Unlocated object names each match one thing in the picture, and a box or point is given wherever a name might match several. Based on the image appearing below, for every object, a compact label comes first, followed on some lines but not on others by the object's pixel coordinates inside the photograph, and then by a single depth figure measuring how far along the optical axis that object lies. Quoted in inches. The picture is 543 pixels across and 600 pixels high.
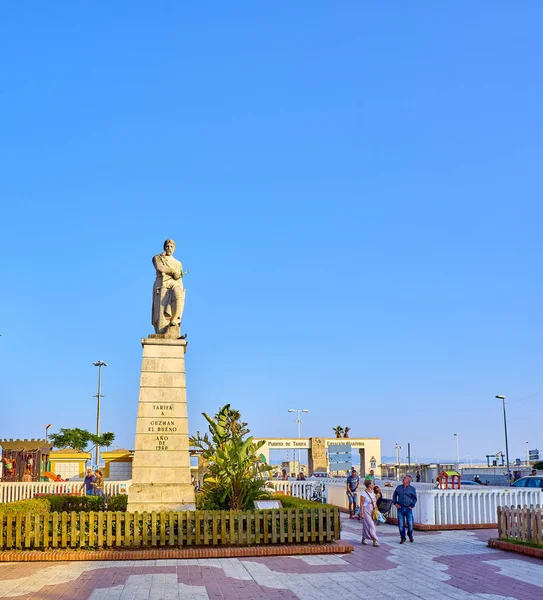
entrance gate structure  2093.4
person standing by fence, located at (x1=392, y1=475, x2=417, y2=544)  696.4
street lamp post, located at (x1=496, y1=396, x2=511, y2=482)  2014.1
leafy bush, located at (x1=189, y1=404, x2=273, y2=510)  713.0
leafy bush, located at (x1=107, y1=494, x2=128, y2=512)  759.0
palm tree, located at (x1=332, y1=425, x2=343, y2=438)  2263.8
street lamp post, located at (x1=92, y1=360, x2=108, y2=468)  1882.4
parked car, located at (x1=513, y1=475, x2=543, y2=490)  1122.7
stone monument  653.3
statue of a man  711.1
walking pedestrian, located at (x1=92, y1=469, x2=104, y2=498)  986.0
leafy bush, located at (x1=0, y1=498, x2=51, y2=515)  606.6
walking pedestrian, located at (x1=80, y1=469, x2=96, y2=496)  999.7
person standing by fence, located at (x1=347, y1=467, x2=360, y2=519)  952.3
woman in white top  658.2
